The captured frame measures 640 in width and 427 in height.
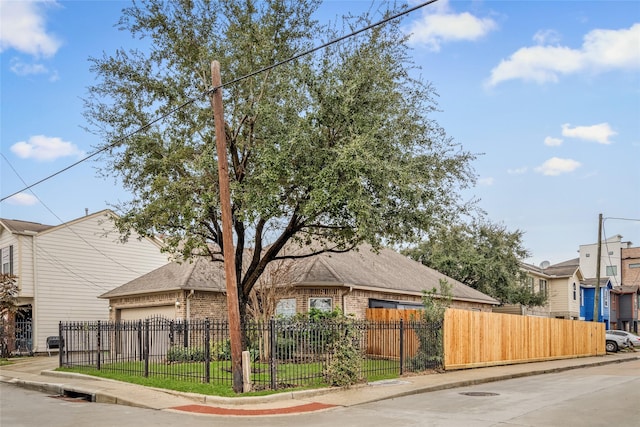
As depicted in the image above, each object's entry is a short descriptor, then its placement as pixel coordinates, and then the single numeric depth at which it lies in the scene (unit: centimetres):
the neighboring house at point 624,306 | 6319
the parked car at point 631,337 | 4234
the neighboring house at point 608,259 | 7569
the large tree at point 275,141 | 1689
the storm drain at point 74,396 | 1562
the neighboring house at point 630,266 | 7544
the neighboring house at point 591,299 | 5660
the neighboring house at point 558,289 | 5184
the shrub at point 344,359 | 1611
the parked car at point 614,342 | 4022
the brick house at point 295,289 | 2481
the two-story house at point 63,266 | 3122
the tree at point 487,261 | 4359
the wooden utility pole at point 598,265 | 3797
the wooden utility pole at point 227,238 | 1478
